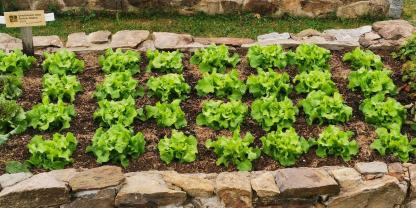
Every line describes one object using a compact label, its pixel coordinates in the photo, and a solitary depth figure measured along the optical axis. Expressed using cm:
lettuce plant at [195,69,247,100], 666
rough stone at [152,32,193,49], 768
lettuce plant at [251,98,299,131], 610
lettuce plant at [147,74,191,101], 655
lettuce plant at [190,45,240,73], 719
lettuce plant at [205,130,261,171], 552
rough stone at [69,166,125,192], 504
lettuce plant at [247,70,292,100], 662
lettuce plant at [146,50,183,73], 709
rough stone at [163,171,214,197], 514
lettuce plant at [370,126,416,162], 574
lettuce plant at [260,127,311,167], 562
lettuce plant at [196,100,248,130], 611
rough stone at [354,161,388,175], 546
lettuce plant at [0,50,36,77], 690
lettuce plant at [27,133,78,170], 545
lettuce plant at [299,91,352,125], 621
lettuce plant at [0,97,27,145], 593
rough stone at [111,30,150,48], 770
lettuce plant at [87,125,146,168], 551
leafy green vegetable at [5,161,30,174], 534
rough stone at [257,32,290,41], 805
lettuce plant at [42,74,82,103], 649
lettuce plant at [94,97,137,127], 599
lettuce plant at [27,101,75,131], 596
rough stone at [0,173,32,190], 509
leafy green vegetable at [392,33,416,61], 745
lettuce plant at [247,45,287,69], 725
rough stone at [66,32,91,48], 772
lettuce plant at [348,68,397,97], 672
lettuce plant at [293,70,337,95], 668
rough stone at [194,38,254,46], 786
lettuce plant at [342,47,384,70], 727
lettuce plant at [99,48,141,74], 705
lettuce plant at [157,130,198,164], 557
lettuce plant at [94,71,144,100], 652
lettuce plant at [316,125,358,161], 571
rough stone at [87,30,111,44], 782
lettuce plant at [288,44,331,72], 723
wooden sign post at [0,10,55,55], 684
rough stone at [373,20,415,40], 805
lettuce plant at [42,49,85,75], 700
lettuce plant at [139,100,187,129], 609
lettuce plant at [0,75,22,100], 648
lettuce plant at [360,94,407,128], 620
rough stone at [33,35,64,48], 768
